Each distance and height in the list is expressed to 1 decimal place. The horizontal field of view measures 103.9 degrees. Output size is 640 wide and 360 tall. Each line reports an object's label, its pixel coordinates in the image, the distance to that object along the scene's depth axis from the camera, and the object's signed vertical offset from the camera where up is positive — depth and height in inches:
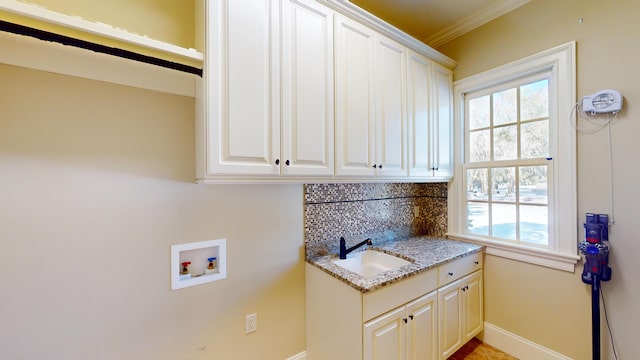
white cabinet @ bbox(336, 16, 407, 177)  62.1 +20.6
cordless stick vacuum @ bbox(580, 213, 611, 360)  58.6 -19.4
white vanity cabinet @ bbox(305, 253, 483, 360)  54.2 -33.7
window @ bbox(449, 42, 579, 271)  67.4 +5.4
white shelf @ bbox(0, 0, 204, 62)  31.4 +21.8
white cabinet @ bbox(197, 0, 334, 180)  45.8 +18.3
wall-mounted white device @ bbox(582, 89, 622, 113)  58.0 +18.3
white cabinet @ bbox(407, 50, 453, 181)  77.9 +20.4
